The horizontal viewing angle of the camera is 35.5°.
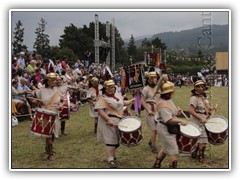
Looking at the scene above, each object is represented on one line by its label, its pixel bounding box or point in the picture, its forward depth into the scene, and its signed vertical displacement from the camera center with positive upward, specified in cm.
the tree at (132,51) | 7160 +743
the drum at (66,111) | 979 -62
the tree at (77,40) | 4834 +641
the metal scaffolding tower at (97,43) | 2483 +312
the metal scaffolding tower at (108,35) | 2982 +429
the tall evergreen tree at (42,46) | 2714 +348
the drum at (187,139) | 655 -89
